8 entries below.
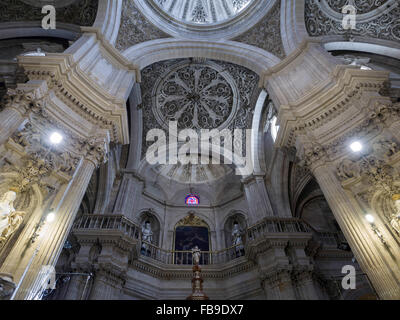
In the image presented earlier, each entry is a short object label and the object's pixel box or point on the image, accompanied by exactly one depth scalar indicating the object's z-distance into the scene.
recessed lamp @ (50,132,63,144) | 6.37
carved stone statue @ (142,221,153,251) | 13.49
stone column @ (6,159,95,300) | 4.66
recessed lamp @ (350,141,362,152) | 6.66
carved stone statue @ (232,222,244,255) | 13.95
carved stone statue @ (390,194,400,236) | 5.29
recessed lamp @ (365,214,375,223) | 5.71
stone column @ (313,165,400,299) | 4.95
